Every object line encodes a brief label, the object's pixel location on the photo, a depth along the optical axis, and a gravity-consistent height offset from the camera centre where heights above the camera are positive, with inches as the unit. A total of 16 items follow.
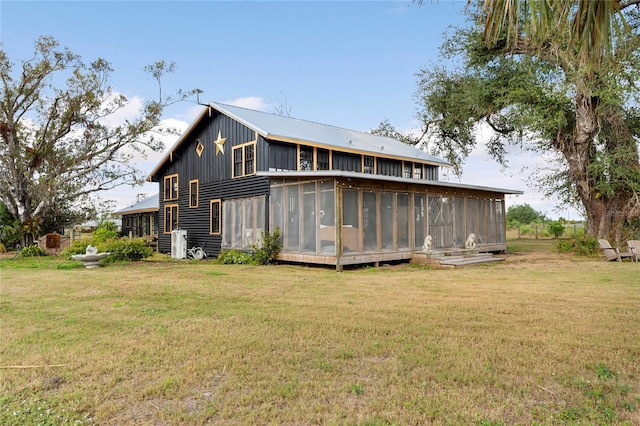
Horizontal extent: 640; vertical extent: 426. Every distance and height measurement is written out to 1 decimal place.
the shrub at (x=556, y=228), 1145.2 +9.0
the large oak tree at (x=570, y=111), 698.2 +211.3
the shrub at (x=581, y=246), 687.7 -24.2
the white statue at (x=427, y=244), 585.9 -15.3
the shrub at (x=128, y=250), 616.7 -20.5
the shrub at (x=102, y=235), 845.8 +1.8
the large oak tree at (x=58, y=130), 912.3 +240.1
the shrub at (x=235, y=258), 604.1 -33.0
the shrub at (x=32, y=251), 775.7 -26.5
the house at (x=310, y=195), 521.0 +56.1
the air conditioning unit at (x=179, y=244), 748.6 -15.3
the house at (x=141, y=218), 1090.1 +47.9
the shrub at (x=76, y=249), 699.9 -21.1
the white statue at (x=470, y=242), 661.9 -14.9
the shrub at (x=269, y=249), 570.3 -19.4
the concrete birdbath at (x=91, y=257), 535.8 -26.3
